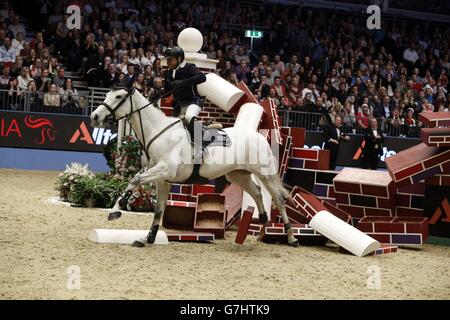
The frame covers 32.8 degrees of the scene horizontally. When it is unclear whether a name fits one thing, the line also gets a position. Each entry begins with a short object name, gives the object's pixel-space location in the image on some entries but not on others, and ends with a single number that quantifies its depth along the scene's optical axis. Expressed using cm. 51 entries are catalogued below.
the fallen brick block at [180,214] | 1141
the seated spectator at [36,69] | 1988
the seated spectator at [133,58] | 2120
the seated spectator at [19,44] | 2056
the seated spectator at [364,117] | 2295
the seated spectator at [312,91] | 2336
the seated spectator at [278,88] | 2268
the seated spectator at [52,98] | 1964
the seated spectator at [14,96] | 1945
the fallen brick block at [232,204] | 1180
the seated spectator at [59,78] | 1992
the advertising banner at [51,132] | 1975
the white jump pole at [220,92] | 1180
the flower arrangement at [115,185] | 1343
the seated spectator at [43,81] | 1967
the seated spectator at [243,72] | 2286
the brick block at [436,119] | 1145
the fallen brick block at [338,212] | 1165
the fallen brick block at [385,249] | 1031
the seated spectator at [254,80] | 2253
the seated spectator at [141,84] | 1959
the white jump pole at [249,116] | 1153
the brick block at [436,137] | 1130
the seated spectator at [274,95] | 2217
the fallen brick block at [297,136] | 1240
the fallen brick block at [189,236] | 1055
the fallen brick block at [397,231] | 1100
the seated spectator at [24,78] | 1961
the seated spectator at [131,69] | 2003
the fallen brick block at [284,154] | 1205
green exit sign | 2603
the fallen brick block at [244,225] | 1036
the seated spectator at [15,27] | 2178
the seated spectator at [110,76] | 2050
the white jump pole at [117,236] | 990
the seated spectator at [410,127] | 2375
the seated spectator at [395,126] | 2364
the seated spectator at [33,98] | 1948
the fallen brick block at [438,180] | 1154
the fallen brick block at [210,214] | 1117
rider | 1014
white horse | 976
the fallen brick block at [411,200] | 1176
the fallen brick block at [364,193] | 1177
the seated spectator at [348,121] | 2286
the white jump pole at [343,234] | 1012
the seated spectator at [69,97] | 1995
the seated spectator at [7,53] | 2027
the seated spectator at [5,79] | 1966
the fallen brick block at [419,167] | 1133
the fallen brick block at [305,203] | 1092
